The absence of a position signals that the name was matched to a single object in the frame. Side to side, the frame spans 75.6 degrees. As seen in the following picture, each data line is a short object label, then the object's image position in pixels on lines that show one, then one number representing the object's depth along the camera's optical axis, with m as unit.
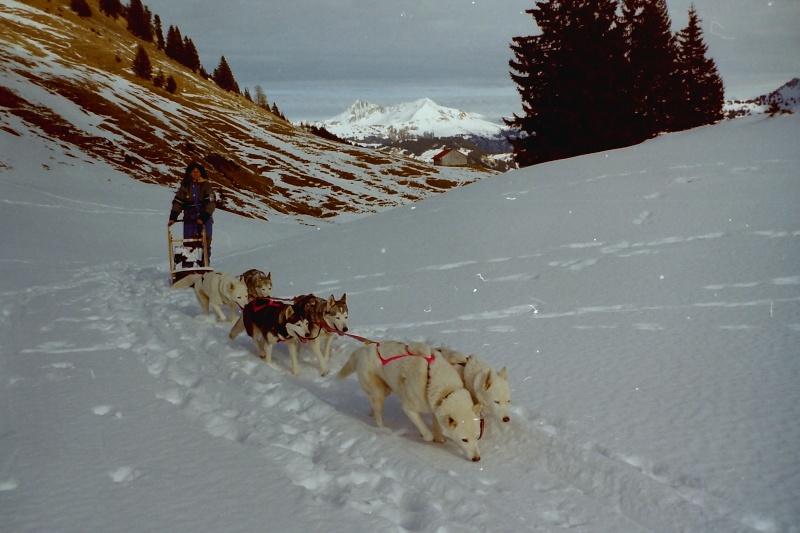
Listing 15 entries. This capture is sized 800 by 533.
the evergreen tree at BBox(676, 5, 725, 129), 34.38
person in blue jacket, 10.69
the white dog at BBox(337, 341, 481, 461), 4.16
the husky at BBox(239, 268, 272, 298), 8.13
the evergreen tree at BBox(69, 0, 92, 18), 76.55
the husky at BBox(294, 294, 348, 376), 6.28
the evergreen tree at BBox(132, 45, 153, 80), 64.19
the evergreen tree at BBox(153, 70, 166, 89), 65.50
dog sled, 10.59
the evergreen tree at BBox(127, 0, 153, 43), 85.56
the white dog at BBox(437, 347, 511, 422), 4.36
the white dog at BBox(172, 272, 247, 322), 7.68
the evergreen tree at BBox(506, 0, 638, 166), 23.92
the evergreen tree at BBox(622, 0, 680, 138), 25.52
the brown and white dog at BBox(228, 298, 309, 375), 6.11
